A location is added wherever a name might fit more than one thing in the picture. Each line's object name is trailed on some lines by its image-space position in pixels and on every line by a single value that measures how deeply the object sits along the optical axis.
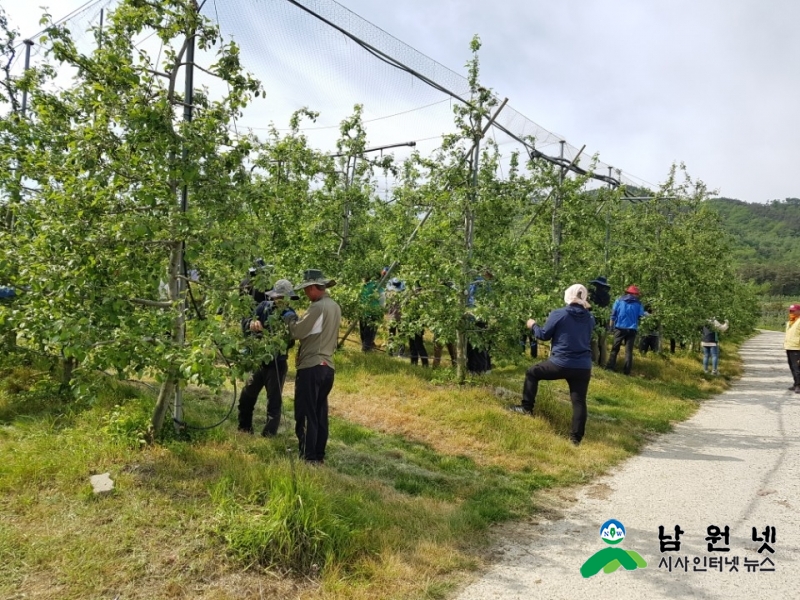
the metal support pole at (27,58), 7.01
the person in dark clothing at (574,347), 6.83
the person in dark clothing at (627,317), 12.08
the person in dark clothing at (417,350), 10.49
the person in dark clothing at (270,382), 5.58
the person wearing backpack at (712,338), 13.90
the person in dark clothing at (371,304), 8.64
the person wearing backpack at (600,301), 11.60
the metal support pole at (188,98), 4.78
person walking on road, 11.48
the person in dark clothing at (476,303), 8.19
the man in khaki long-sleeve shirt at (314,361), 5.32
